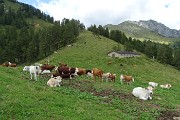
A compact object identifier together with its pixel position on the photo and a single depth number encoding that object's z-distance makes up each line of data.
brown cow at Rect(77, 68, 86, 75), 17.72
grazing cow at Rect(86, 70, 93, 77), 18.00
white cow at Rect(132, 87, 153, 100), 13.12
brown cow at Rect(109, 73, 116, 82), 17.14
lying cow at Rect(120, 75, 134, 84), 17.27
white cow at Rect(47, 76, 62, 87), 13.32
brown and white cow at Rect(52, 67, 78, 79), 15.79
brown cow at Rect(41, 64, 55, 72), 17.50
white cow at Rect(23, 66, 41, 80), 14.34
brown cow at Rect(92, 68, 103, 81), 16.71
